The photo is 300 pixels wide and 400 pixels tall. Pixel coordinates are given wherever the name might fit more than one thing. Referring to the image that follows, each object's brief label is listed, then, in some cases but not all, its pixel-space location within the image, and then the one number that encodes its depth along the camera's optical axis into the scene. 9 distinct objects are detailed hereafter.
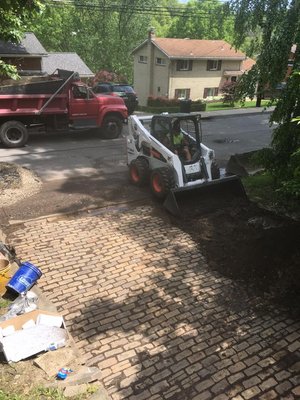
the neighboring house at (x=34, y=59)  20.91
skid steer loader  9.42
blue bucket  5.97
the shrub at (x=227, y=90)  29.42
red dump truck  14.36
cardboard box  4.69
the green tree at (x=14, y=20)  10.37
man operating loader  9.95
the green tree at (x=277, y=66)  6.89
